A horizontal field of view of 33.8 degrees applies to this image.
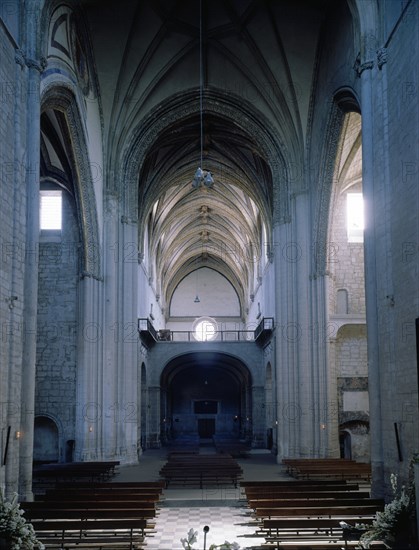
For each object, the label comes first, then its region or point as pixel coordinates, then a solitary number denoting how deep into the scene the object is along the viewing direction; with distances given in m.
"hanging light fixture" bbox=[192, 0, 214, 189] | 21.62
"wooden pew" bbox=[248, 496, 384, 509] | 13.83
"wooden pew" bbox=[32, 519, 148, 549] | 11.66
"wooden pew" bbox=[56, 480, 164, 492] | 16.70
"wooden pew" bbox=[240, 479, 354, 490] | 17.01
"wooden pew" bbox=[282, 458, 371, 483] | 20.53
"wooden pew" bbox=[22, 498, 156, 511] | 13.56
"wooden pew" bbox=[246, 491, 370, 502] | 14.91
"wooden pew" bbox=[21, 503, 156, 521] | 12.57
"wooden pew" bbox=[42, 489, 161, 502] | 14.66
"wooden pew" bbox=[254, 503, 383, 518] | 13.12
